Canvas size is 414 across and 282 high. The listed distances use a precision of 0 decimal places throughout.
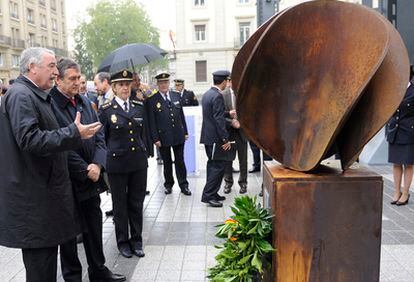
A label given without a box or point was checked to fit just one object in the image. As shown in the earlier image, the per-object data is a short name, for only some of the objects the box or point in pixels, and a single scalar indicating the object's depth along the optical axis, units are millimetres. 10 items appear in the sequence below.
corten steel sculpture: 2357
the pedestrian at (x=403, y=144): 5633
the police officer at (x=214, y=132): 6043
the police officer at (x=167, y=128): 6816
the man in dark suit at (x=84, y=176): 3391
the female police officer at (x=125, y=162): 4223
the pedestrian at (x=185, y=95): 11209
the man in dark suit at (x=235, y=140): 6570
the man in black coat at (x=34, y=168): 2641
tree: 39344
